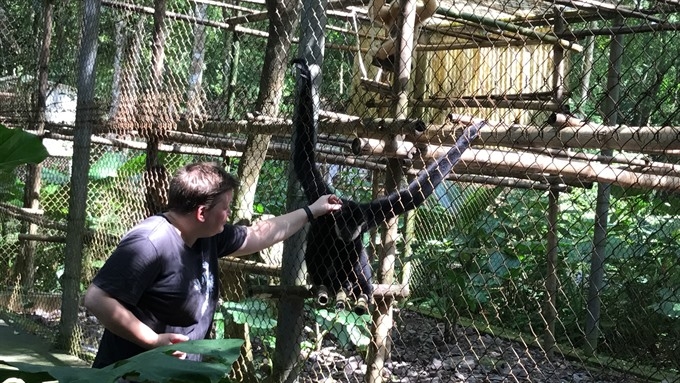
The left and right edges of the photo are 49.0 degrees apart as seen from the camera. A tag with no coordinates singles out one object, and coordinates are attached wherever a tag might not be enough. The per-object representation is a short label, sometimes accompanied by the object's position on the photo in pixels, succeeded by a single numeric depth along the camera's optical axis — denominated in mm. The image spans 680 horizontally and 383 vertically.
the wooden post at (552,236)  6424
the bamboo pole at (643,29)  3100
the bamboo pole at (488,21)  3774
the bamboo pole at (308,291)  3820
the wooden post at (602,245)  6270
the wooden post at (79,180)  6059
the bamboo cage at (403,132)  3156
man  2855
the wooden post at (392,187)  3686
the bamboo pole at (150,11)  6198
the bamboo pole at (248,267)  4562
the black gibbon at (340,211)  3996
